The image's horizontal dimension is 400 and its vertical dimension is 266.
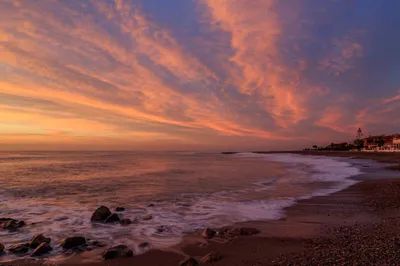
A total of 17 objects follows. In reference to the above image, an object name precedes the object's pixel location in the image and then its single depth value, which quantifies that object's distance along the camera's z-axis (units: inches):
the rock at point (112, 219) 404.7
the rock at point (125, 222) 397.3
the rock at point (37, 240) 294.6
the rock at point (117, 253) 266.9
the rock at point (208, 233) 329.1
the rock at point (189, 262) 241.7
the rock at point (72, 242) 294.4
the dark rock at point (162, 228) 361.0
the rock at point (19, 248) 281.3
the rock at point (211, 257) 249.6
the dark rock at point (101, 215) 412.5
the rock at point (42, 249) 275.0
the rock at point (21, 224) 382.1
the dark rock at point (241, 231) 332.5
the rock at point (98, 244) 303.4
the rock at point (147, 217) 422.5
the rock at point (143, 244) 299.7
